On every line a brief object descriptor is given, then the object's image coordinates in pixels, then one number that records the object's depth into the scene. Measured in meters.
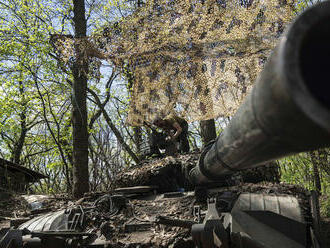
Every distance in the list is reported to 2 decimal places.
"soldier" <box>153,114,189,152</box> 7.09
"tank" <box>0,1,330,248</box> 0.98
